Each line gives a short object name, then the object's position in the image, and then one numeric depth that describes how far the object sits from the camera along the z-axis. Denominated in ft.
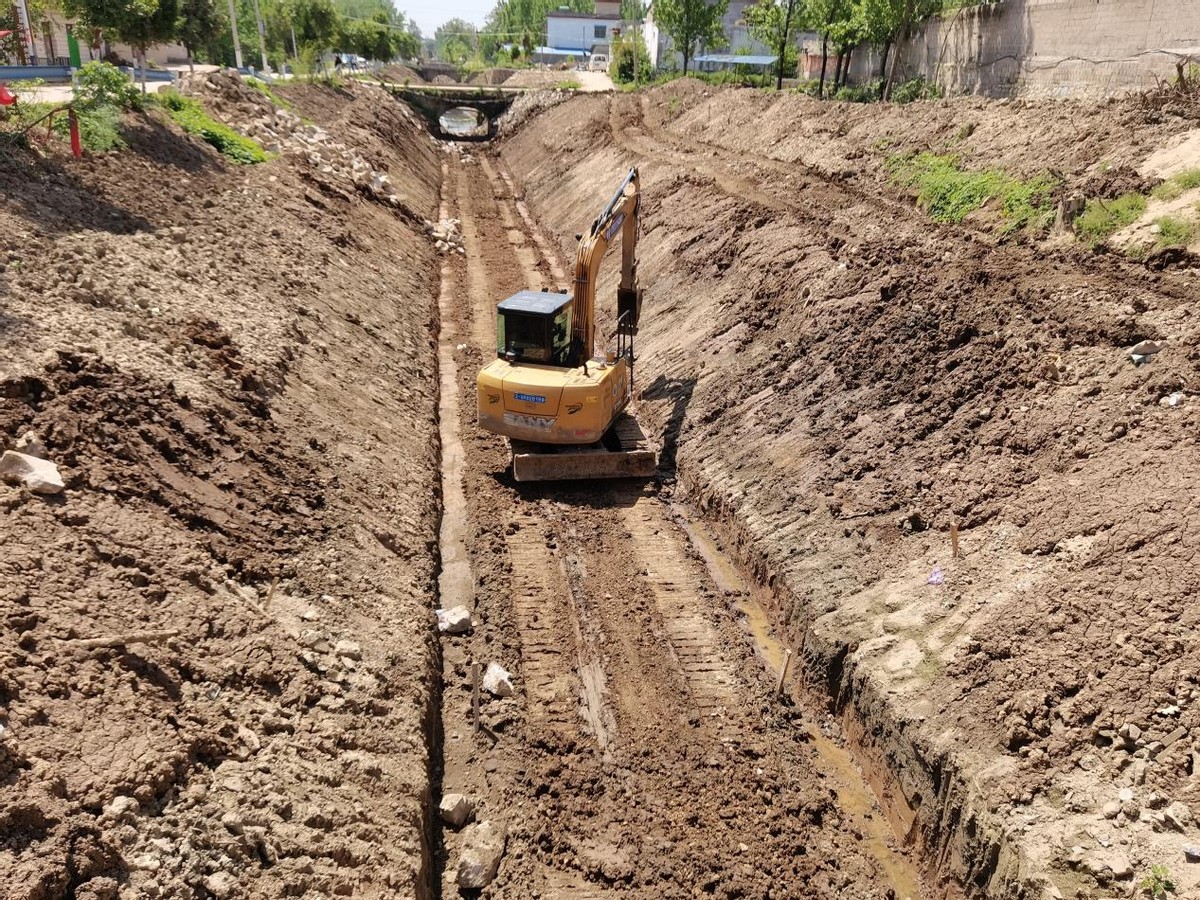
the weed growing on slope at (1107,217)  46.06
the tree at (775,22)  155.74
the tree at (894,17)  113.39
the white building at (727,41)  249.34
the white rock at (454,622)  35.73
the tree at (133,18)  68.13
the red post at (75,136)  53.21
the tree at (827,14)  128.83
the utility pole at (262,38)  143.74
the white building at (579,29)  424.46
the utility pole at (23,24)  128.26
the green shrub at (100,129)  57.41
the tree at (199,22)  102.37
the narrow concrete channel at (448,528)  27.96
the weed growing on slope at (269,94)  102.68
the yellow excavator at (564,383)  43.39
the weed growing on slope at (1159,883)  20.13
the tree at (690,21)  204.95
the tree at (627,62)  227.20
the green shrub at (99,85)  56.29
